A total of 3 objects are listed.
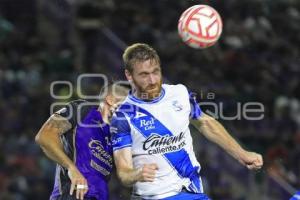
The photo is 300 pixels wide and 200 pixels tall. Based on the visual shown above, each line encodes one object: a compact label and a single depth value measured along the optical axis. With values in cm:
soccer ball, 1700
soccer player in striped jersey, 1459
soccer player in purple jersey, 1557
